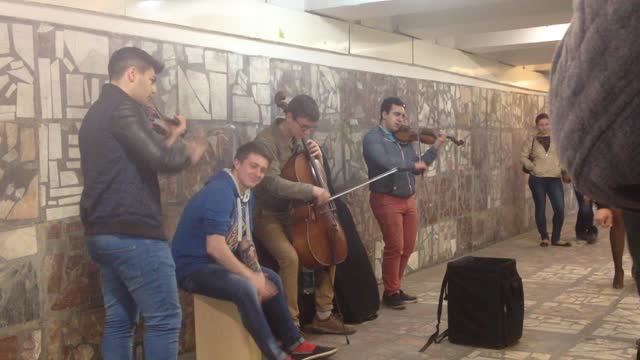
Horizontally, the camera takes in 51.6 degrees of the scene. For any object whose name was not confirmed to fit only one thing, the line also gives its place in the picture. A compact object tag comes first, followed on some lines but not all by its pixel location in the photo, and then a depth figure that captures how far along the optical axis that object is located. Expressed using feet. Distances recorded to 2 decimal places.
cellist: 13.11
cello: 13.30
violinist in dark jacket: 9.64
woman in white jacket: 25.38
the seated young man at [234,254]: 10.57
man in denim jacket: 16.33
